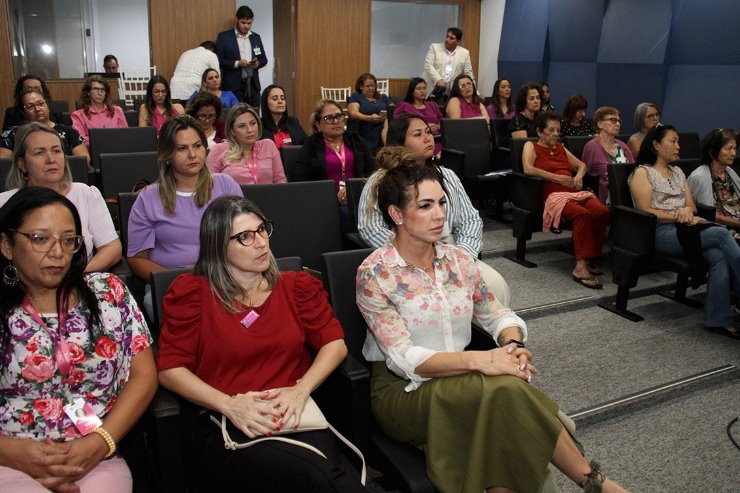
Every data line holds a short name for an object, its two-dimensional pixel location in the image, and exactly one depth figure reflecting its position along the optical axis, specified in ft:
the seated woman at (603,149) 16.44
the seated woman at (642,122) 18.04
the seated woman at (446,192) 9.70
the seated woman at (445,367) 6.06
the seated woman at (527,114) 20.12
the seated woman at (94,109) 18.22
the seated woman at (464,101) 22.44
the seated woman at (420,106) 21.72
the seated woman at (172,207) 9.23
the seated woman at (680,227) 12.17
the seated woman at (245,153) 13.19
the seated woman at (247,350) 5.74
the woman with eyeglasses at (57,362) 5.44
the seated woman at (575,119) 19.70
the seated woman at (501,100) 22.97
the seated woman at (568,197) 14.71
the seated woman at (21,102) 15.55
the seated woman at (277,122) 16.60
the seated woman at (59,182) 8.99
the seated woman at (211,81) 20.27
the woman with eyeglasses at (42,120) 14.79
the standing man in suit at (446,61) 28.63
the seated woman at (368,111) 22.86
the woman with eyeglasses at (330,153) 13.73
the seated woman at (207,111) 15.46
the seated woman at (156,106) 18.74
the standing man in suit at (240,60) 26.78
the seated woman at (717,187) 13.55
